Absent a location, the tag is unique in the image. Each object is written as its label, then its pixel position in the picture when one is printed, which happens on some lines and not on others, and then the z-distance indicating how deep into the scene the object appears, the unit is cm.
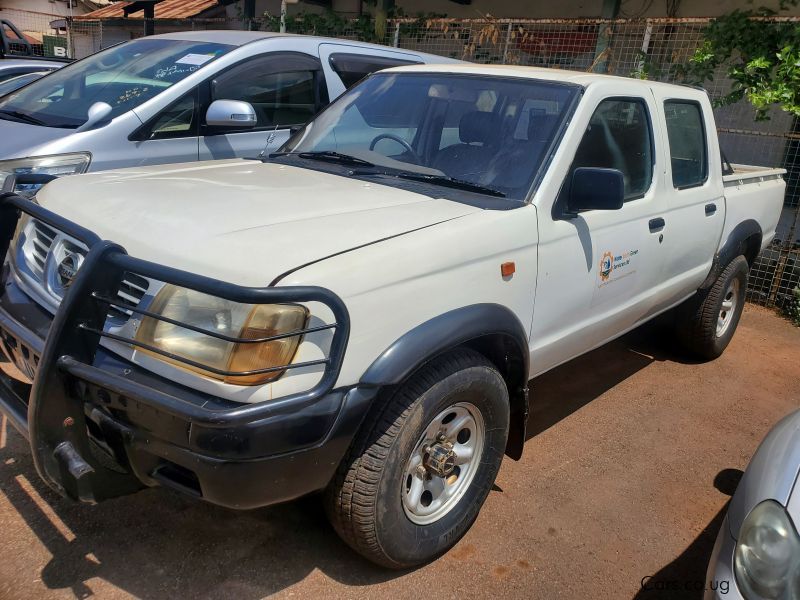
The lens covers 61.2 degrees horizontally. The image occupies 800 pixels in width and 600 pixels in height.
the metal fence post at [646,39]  754
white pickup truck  204
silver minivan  420
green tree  637
